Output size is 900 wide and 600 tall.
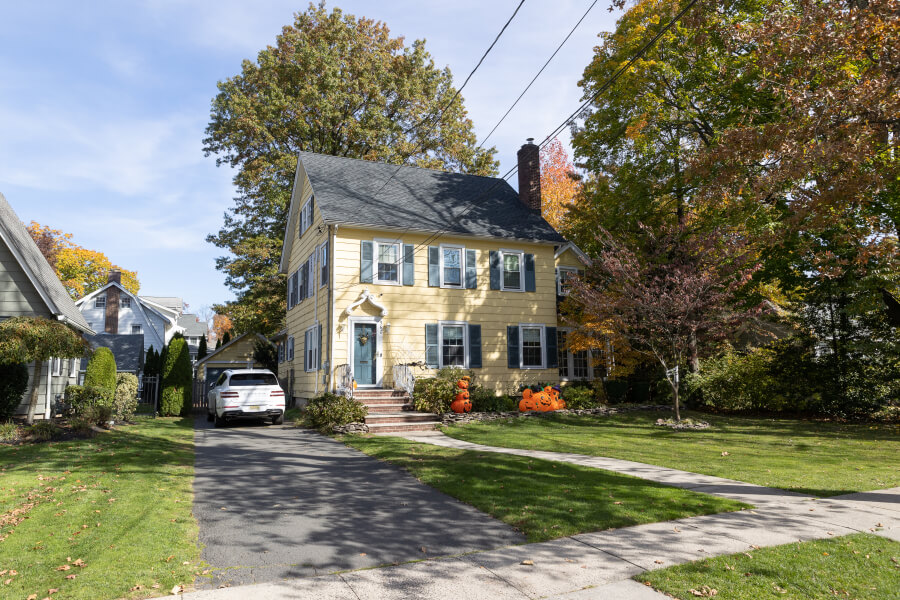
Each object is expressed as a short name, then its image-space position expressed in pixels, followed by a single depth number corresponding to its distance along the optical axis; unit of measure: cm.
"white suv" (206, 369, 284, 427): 1617
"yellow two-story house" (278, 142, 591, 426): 1861
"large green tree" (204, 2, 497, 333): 2744
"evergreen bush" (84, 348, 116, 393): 1612
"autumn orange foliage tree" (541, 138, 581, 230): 3334
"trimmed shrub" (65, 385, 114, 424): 1453
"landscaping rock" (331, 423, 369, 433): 1420
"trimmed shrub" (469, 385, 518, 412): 1780
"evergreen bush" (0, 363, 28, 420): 1338
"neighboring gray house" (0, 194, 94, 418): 1477
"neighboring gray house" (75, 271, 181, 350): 3919
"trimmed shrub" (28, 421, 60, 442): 1232
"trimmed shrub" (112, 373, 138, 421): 1638
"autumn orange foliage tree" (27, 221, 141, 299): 4761
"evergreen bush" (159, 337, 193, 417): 2045
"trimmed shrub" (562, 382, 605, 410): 1923
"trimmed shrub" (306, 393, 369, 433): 1462
